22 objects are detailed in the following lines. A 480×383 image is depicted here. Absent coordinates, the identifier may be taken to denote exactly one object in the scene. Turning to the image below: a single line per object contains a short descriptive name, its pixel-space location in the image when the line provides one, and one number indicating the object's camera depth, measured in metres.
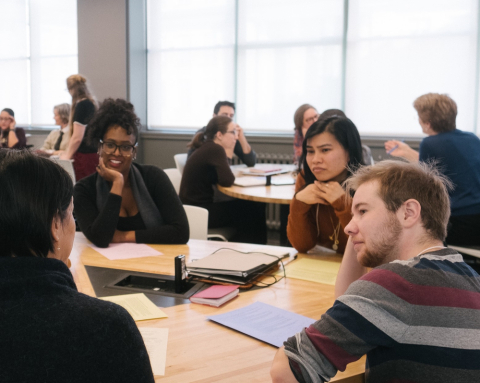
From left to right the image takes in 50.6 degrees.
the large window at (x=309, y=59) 5.30
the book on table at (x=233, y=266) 1.82
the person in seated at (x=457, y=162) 3.32
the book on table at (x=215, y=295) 1.64
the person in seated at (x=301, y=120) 5.10
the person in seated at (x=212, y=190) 3.82
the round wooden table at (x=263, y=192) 3.46
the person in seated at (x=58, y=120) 6.62
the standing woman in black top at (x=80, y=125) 4.84
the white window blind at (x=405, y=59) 5.24
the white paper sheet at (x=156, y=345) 1.22
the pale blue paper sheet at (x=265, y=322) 1.39
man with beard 1.01
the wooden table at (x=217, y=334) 1.20
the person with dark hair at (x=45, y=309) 0.80
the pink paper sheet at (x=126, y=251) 2.20
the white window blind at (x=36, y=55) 7.54
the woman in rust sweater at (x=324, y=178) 2.33
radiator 6.03
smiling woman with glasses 2.43
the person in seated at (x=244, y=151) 5.36
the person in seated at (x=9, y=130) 7.30
